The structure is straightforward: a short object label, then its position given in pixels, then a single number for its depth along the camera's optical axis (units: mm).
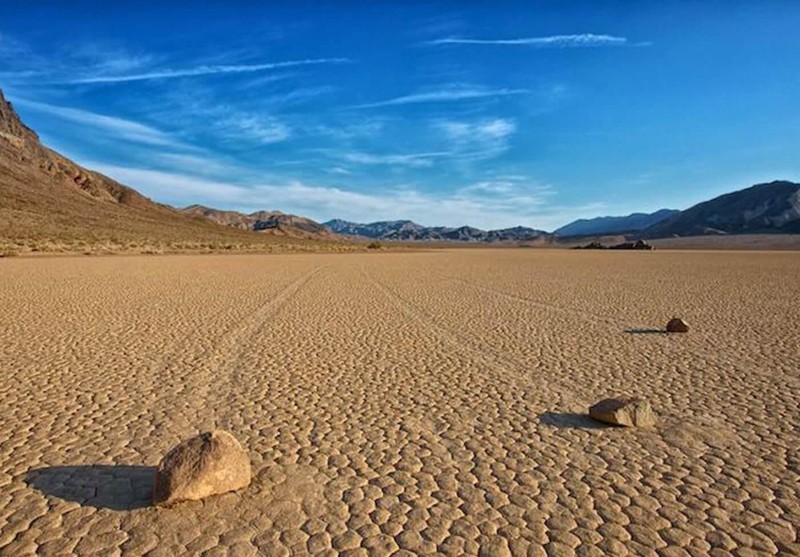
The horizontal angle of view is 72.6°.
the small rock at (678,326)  11094
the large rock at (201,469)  3900
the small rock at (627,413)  5605
